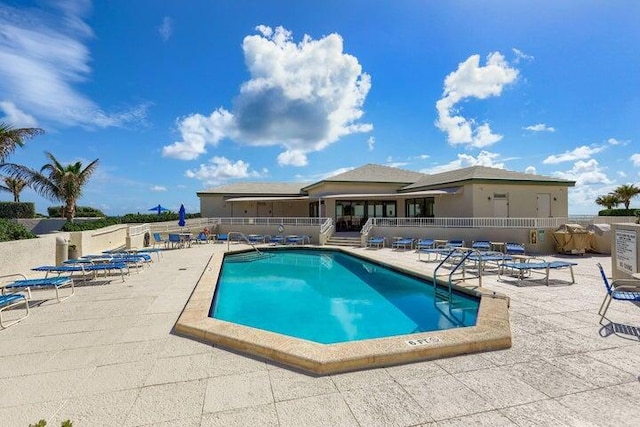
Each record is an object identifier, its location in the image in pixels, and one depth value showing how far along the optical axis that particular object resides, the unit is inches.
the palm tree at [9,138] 549.3
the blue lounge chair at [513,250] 598.6
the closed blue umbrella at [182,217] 915.5
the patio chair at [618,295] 228.2
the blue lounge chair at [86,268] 376.8
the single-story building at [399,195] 848.9
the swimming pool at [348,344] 170.1
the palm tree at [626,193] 1572.3
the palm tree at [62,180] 981.8
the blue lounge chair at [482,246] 636.6
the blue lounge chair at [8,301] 243.3
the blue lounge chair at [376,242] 796.0
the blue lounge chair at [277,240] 884.1
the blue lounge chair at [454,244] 682.2
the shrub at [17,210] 1076.3
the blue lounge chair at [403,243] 762.2
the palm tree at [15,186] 1281.7
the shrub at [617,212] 1272.5
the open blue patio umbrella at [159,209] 1076.5
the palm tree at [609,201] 1633.9
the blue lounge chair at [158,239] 836.8
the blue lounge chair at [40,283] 296.7
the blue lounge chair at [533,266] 376.8
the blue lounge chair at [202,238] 934.4
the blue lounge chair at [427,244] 703.2
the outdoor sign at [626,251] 337.1
